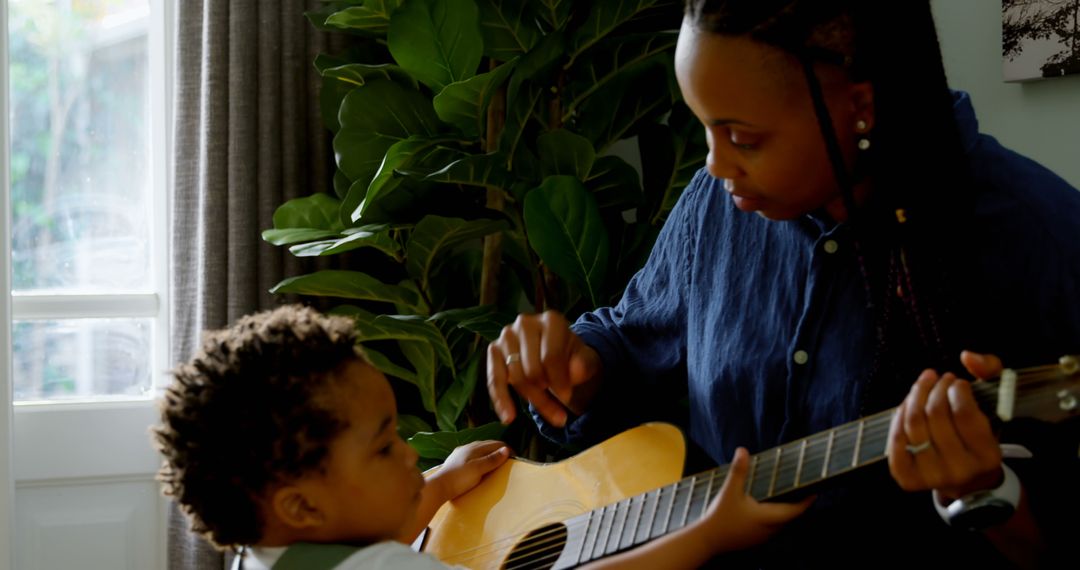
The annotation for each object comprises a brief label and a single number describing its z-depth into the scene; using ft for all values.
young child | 3.61
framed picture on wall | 5.53
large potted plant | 6.55
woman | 3.38
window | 8.68
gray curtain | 7.81
